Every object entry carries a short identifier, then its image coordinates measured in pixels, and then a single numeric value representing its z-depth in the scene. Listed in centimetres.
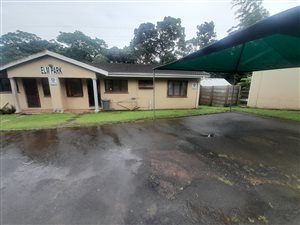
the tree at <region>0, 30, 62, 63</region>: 2700
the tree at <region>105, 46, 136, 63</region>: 2860
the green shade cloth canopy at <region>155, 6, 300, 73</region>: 238
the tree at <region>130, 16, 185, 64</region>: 3158
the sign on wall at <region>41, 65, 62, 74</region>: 912
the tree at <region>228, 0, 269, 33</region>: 2136
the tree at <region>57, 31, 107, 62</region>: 2858
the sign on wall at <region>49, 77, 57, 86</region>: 926
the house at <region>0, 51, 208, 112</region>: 911
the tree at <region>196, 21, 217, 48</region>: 3544
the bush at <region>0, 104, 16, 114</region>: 948
